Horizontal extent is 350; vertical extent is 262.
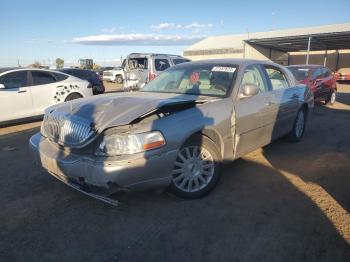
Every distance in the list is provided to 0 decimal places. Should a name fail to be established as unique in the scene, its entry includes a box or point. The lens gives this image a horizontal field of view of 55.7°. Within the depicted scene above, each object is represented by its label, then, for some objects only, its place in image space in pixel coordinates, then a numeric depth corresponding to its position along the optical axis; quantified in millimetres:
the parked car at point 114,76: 29422
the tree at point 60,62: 65625
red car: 11086
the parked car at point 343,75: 26338
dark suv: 14711
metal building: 31752
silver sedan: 3320
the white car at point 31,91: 8128
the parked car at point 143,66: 13062
